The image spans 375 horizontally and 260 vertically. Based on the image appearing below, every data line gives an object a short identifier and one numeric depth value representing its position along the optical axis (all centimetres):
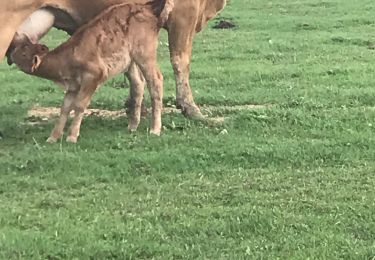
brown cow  790
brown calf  812
